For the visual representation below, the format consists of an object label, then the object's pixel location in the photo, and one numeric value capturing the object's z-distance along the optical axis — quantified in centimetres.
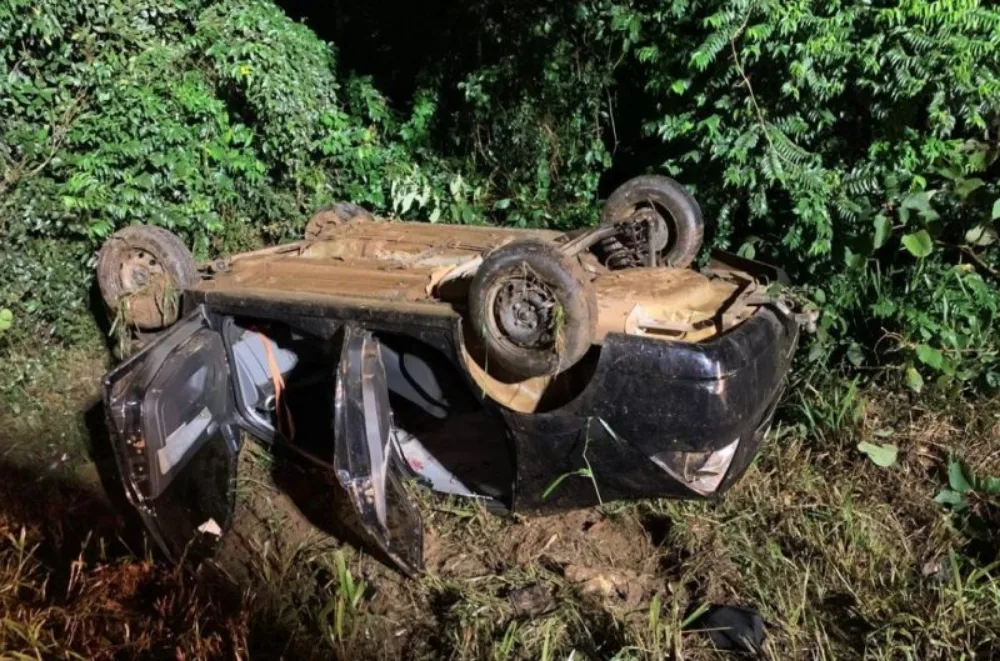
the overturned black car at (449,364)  317
